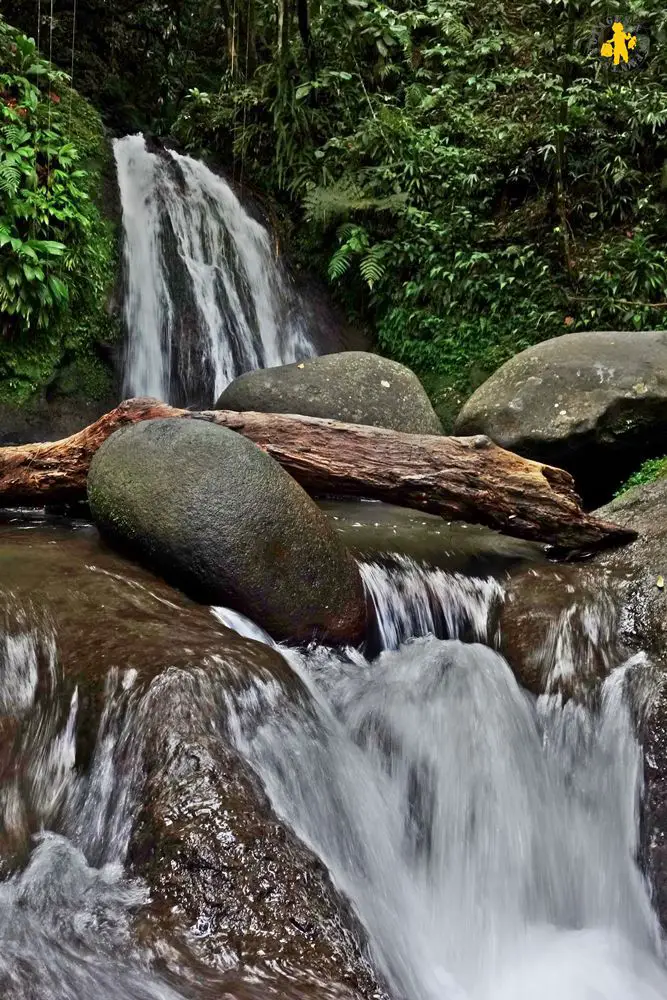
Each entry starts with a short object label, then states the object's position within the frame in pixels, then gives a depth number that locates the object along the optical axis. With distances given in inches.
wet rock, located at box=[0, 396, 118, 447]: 308.2
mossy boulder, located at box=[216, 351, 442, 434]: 281.9
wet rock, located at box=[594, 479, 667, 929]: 128.3
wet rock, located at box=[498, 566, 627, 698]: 149.3
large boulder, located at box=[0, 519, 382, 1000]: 85.9
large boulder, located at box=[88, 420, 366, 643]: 153.8
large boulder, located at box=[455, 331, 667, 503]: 252.4
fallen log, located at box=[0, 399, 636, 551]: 182.4
